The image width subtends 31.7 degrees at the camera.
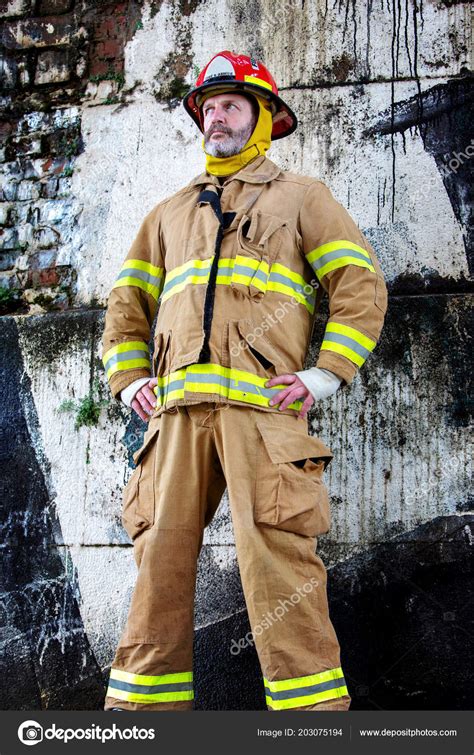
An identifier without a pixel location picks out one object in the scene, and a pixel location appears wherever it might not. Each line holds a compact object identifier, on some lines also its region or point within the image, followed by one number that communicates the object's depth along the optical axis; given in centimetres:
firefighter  267
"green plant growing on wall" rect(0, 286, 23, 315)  434
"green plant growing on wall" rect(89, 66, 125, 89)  439
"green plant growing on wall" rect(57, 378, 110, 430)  397
